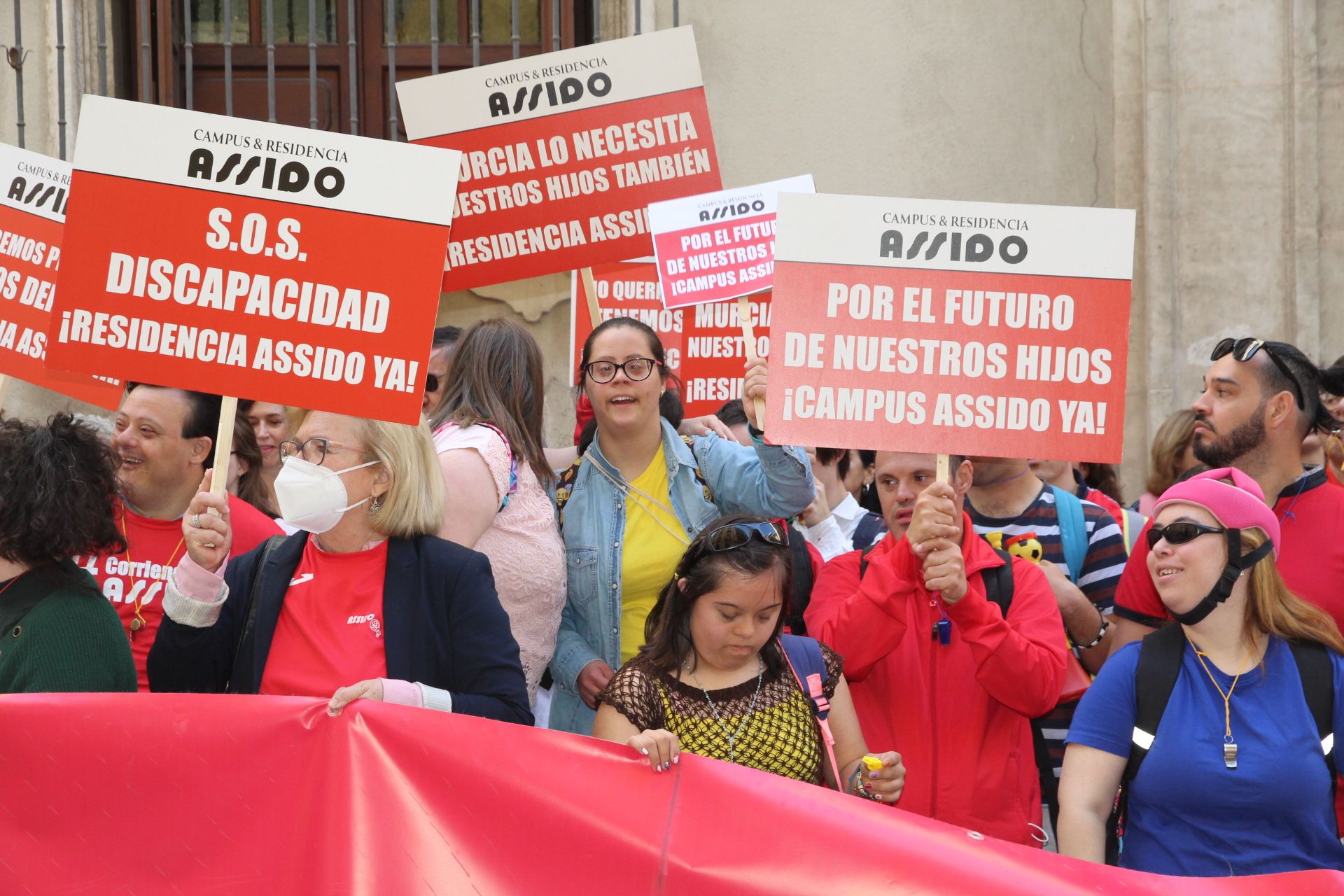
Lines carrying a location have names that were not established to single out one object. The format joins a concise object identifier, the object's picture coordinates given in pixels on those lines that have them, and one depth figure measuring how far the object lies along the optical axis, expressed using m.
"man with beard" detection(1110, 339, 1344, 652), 4.39
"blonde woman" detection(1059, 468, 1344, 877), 3.35
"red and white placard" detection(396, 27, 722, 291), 5.63
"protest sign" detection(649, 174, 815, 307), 5.83
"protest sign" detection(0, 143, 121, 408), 4.79
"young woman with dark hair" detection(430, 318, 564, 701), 4.17
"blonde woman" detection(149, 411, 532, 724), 3.47
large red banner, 3.13
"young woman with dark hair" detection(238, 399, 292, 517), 6.00
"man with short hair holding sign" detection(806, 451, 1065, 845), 3.84
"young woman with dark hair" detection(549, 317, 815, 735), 4.39
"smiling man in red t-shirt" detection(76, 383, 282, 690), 4.27
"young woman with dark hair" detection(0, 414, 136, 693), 3.46
